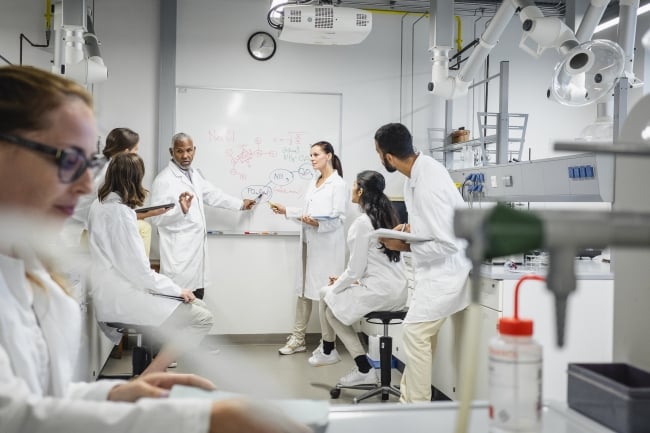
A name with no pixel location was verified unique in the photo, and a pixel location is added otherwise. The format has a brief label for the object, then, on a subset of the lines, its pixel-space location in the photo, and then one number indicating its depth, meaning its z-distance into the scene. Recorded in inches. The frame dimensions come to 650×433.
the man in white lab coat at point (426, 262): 104.3
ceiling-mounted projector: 124.6
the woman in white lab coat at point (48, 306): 25.0
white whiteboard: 171.2
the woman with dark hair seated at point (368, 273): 124.0
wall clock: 174.6
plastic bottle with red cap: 30.5
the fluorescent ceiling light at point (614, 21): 148.4
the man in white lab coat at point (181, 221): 153.9
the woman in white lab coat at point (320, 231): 158.2
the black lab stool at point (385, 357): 122.5
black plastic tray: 36.8
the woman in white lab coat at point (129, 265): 96.2
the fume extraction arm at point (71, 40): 114.9
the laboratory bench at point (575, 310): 97.0
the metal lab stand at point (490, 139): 140.9
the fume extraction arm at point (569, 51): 91.3
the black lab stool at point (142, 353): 120.7
